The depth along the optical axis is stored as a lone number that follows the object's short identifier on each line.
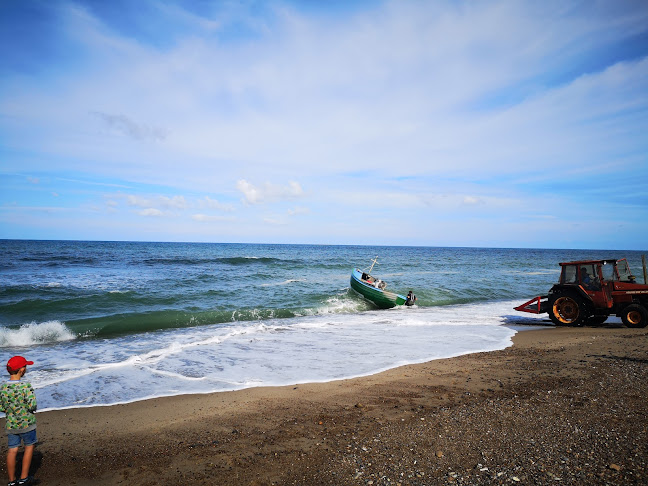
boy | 4.18
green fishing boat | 21.06
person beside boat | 21.39
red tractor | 12.61
